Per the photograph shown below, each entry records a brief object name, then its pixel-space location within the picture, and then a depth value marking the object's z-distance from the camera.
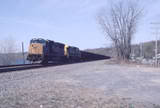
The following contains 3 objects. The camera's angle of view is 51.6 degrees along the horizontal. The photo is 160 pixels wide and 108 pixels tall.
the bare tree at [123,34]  35.84
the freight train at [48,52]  23.30
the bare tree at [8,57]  43.57
